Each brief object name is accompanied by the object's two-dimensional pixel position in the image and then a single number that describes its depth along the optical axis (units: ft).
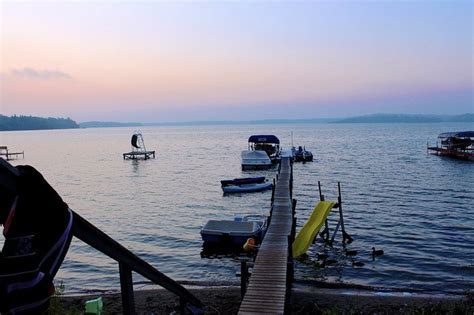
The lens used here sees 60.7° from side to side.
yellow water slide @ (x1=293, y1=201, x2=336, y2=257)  67.92
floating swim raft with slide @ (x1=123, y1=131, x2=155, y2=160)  286.46
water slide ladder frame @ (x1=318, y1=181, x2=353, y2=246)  77.58
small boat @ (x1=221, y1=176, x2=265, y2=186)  141.49
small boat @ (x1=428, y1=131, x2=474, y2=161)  216.95
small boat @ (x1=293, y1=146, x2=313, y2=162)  241.35
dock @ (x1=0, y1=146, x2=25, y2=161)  320.60
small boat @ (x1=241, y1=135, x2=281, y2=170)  204.95
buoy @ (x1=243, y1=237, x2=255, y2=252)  63.88
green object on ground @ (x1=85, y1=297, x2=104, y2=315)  42.57
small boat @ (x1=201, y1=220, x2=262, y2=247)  72.38
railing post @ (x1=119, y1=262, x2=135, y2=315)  11.24
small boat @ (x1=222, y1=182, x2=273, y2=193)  139.13
